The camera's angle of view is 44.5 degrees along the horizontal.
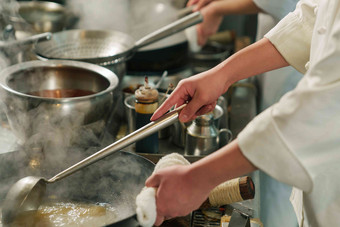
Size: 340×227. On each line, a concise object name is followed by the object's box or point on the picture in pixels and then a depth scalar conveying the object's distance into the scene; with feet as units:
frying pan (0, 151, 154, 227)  4.23
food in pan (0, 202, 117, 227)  3.97
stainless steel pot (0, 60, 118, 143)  4.51
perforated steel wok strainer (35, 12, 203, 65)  6.39
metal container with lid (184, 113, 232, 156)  5.22
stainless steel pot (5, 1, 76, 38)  7.39
